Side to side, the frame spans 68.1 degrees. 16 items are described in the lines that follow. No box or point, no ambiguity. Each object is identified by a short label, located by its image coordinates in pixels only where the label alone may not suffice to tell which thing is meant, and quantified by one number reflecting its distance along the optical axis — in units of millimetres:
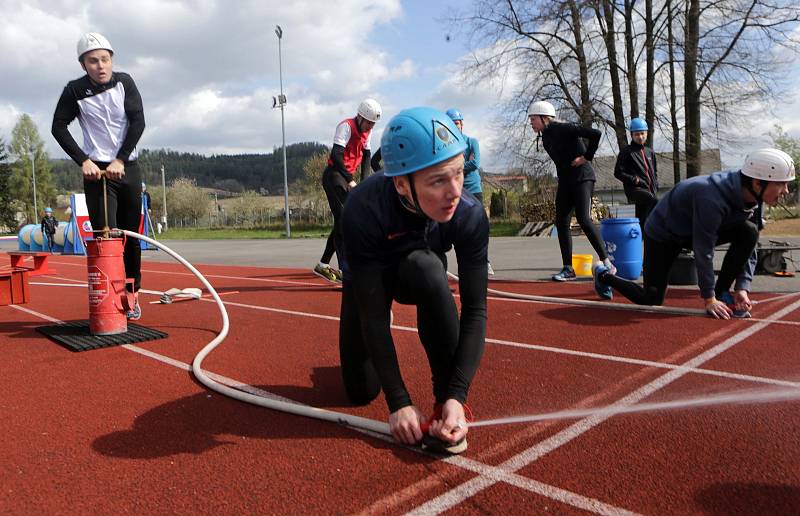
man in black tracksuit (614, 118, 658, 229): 8008
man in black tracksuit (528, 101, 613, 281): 6930
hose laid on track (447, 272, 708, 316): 4874
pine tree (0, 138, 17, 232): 60644
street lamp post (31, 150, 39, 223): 73875
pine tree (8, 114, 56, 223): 79250
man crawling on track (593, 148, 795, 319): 4242
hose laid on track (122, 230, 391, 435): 2536
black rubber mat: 4297
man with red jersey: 6867
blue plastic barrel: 7367
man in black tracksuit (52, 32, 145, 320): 4684
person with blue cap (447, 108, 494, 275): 7242
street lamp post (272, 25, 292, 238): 34034
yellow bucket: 8078
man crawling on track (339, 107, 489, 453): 2150
